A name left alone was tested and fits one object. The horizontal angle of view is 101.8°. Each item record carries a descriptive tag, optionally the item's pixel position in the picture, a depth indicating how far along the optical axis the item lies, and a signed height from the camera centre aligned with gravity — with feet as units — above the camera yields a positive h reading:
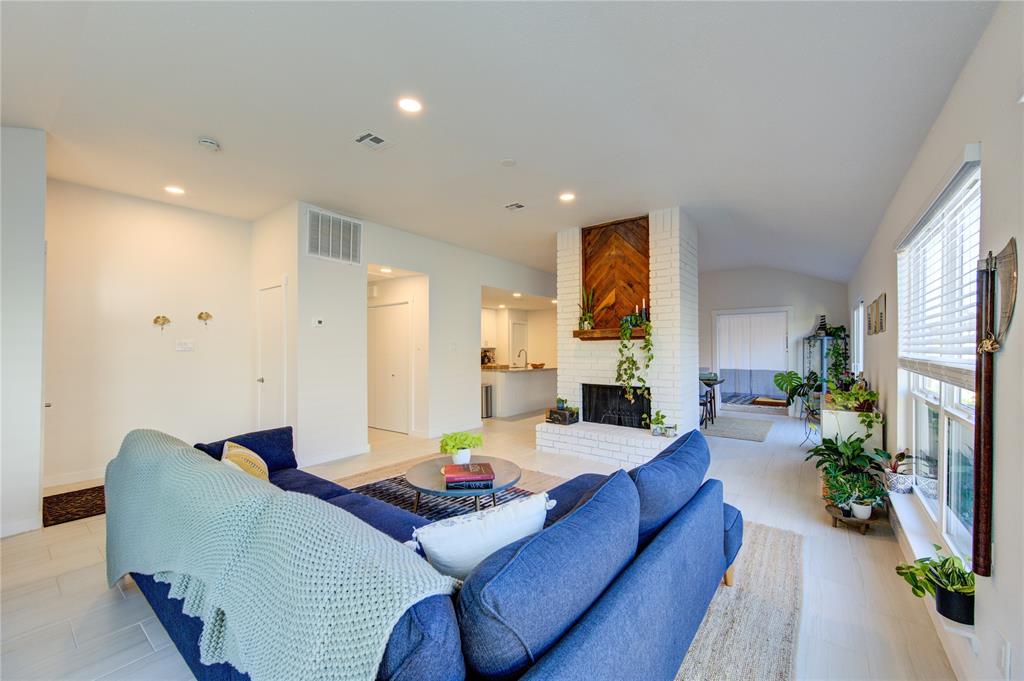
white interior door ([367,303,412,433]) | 19.95 -1.43
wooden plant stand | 9.28 -4.07
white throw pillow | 3.88 -1.91
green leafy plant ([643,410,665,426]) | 14.83 -2.84
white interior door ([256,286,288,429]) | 15.02 -0.83
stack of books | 8.61 -2.91
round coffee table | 8.52 -3.10
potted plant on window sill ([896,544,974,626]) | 4.98 -3.01
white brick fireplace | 14.67 -0.77
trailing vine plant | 15.26 -0.78
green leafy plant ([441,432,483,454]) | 10.09 -2.52
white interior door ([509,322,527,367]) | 30.66 -0.27
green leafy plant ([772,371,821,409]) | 20.35 -2.14
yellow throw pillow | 7.41 -2.26
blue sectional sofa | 2.69 -2.13
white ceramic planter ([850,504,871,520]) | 9.23 -3.80
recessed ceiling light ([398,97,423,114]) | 8.15 +4.65
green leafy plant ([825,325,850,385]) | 23.20 -0.55
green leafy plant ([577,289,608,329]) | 16.74 +1.24
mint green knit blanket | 2.63 -1.83
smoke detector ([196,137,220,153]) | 9.92 +4.69
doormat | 10.41 -4.53
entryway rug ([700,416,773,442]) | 19.36 -4.43
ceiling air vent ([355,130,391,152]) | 9.60 +4.67
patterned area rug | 10.41 -4.38
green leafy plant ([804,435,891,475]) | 9.70 -2.77
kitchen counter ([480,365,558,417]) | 24.94 -3.11
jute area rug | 5.47 -4.32
